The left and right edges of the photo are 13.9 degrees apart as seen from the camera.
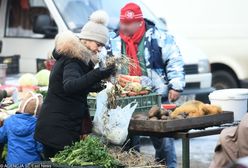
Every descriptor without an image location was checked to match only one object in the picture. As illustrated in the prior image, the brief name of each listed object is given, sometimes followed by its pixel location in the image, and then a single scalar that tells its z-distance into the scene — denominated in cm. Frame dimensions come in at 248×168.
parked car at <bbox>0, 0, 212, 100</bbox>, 1402
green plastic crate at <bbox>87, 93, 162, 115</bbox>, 882
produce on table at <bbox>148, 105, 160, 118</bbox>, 824
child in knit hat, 873
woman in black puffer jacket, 804
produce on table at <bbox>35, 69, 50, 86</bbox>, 1134
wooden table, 795
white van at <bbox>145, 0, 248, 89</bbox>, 1821
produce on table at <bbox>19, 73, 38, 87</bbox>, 1097
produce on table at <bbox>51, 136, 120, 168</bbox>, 771
